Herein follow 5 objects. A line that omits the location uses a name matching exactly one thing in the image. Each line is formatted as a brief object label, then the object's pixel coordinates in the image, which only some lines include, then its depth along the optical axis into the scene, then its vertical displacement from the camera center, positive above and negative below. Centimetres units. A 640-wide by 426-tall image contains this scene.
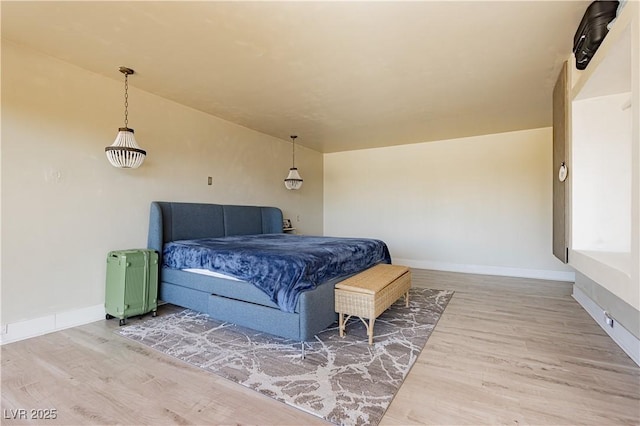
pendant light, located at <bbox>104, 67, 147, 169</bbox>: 303 +65
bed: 250 -54
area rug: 184 -115
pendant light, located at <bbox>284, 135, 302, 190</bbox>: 546 +66
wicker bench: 259 -73
